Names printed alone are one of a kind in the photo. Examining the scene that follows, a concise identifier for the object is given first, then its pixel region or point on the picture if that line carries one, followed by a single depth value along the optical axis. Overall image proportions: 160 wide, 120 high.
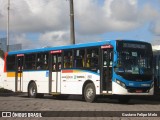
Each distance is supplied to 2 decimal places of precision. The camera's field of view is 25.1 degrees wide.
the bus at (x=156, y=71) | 18.89
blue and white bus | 16.58
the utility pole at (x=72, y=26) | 25.39
